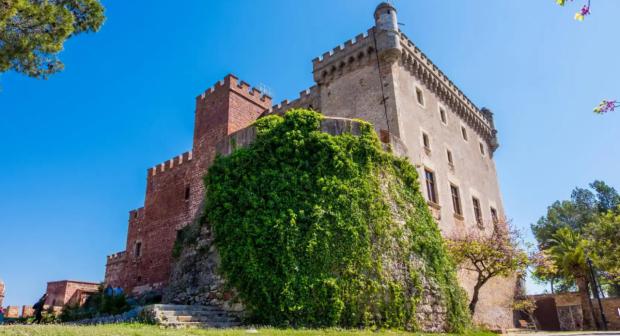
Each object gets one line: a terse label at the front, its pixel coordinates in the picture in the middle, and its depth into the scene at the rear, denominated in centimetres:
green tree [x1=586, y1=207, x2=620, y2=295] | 2561
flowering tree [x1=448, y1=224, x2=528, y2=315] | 1608
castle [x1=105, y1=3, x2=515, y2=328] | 1923
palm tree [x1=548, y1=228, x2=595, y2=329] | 2353
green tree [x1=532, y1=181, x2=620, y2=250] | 4375
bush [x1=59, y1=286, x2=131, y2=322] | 1598
